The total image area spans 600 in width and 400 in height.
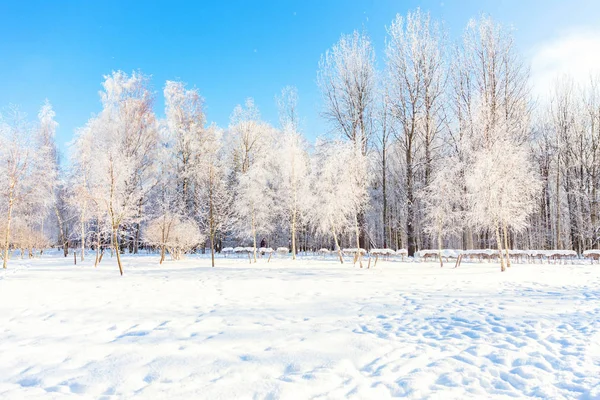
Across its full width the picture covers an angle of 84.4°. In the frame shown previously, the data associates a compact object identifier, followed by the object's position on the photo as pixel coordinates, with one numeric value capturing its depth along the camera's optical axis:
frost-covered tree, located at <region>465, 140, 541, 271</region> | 13.54
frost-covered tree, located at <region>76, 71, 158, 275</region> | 24.84
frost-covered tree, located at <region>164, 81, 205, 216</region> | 27.64
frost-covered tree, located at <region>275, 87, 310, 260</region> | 21.05
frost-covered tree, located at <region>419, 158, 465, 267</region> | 16.81
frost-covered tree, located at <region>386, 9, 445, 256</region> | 21.36
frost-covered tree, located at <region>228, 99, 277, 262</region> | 24.06
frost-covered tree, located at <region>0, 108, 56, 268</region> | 16.83
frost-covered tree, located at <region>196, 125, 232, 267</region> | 25.92
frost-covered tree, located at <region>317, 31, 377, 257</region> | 22.91
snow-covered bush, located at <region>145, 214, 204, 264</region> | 19.30
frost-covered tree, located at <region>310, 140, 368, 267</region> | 16.27
